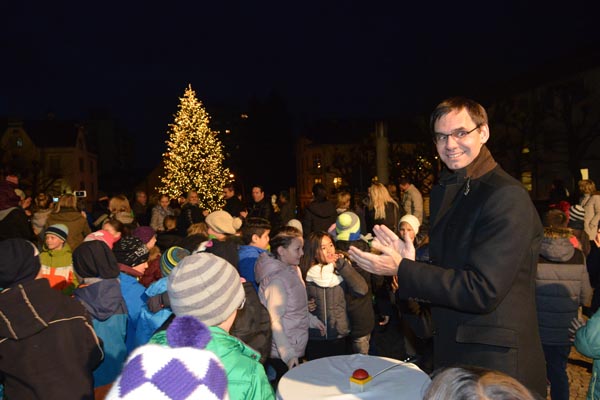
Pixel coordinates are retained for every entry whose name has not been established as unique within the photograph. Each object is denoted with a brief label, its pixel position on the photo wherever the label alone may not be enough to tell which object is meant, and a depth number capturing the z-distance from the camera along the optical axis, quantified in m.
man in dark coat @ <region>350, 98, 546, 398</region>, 2.07
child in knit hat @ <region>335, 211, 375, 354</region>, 5.69
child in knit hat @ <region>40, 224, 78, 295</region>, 6.25
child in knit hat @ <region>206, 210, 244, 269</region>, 6.77
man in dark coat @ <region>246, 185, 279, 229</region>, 11.29
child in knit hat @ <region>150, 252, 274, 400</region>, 2.24
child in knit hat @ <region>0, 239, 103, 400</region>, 3.14
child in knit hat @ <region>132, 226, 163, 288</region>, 5.80
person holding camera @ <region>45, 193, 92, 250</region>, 8.48
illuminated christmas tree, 24.52
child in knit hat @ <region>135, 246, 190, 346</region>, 4.12
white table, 2.94
